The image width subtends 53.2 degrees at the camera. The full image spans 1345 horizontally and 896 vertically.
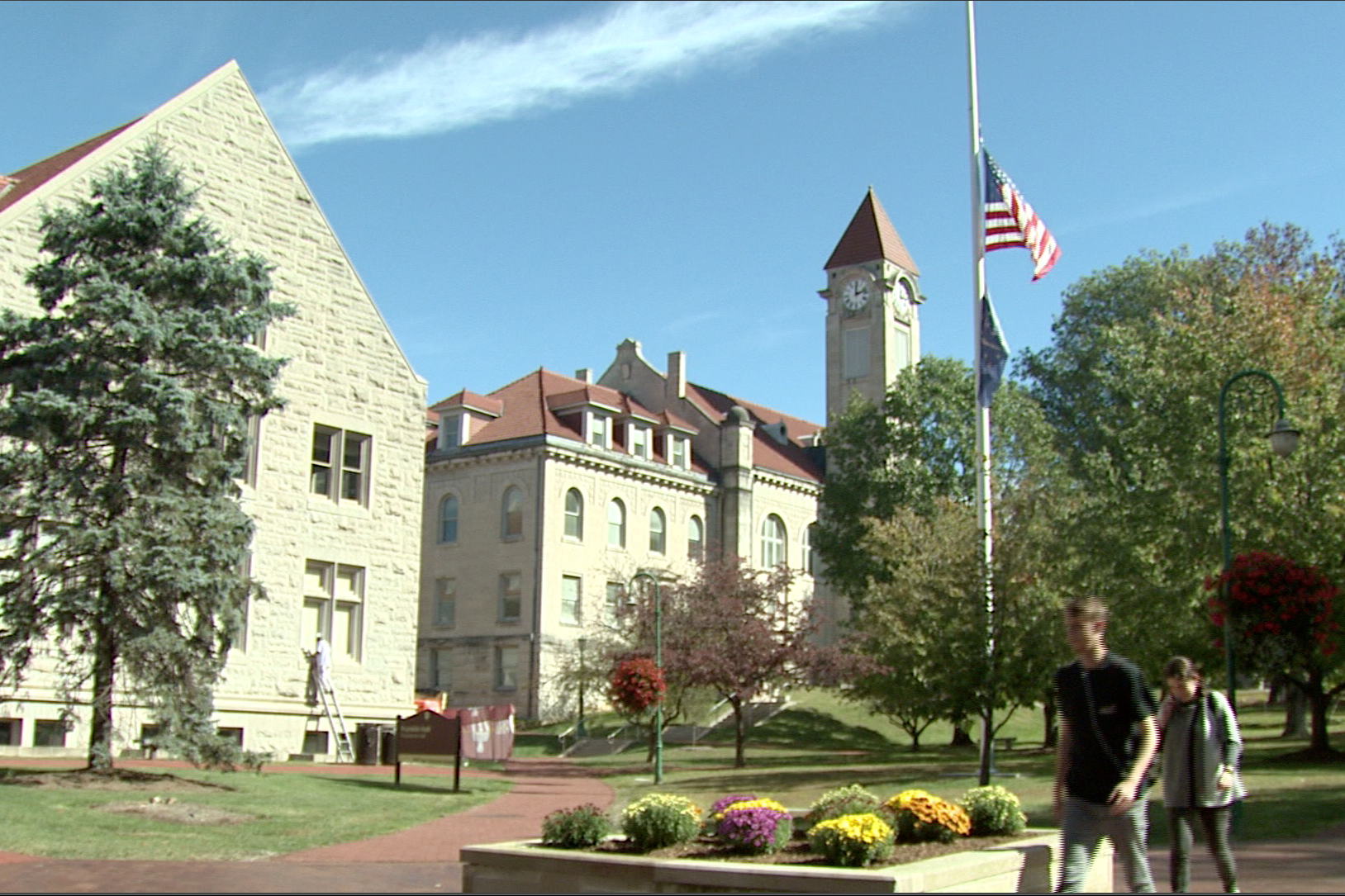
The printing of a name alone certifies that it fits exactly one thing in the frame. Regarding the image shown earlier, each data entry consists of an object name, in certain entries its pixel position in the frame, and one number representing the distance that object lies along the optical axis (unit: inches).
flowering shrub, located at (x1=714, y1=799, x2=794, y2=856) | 465.7
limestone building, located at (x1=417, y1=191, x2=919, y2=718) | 2058.3
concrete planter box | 392.5
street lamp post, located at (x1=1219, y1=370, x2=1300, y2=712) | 753.6
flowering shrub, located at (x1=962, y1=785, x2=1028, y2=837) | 492.4
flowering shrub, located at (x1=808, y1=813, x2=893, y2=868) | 425.7
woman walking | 412.8
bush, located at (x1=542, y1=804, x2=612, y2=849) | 495.5
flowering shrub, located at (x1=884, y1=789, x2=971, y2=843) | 479.5
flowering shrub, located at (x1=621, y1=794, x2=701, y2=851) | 484.1
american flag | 1176.2
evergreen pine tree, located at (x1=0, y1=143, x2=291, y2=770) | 804.6
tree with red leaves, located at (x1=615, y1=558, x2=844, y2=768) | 1432.1
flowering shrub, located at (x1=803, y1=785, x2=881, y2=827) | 477.4
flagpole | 1007.0
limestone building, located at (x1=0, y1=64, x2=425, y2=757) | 1211.9
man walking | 318.0
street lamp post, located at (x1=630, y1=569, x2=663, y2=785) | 1197.7
